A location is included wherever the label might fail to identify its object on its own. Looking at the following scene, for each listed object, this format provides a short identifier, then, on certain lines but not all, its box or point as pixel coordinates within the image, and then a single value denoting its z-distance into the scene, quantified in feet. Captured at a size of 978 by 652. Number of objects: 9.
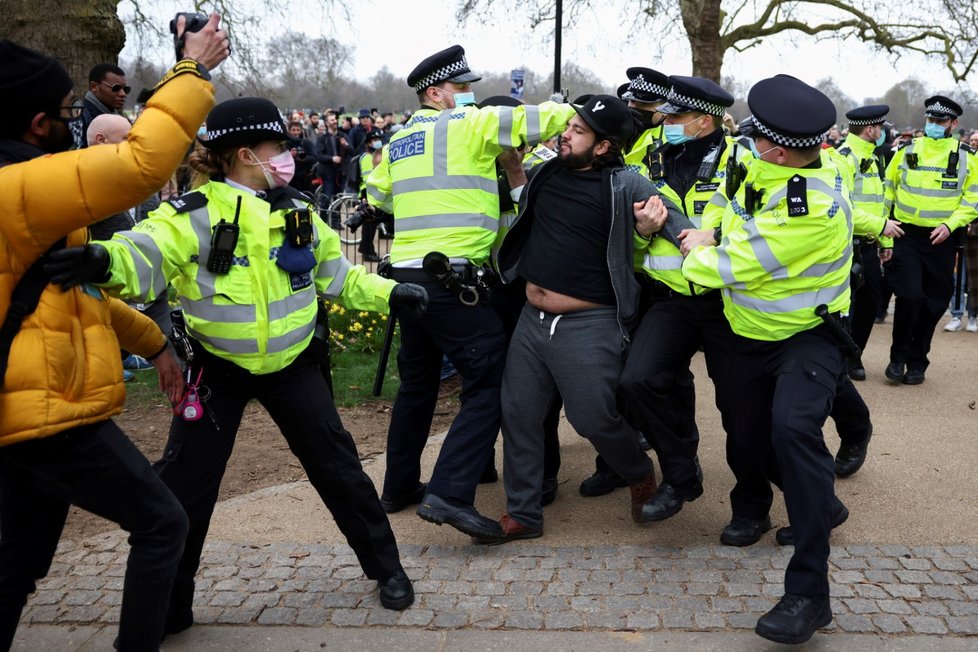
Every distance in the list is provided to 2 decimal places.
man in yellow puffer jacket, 8.98
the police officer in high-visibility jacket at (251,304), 11.31
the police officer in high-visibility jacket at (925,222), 25.34
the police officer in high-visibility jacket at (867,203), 25.21
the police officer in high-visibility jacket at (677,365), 14.85
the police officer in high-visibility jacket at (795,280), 12.09
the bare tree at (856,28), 58.03
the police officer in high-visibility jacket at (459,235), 14.65
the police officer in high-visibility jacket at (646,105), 17.61
